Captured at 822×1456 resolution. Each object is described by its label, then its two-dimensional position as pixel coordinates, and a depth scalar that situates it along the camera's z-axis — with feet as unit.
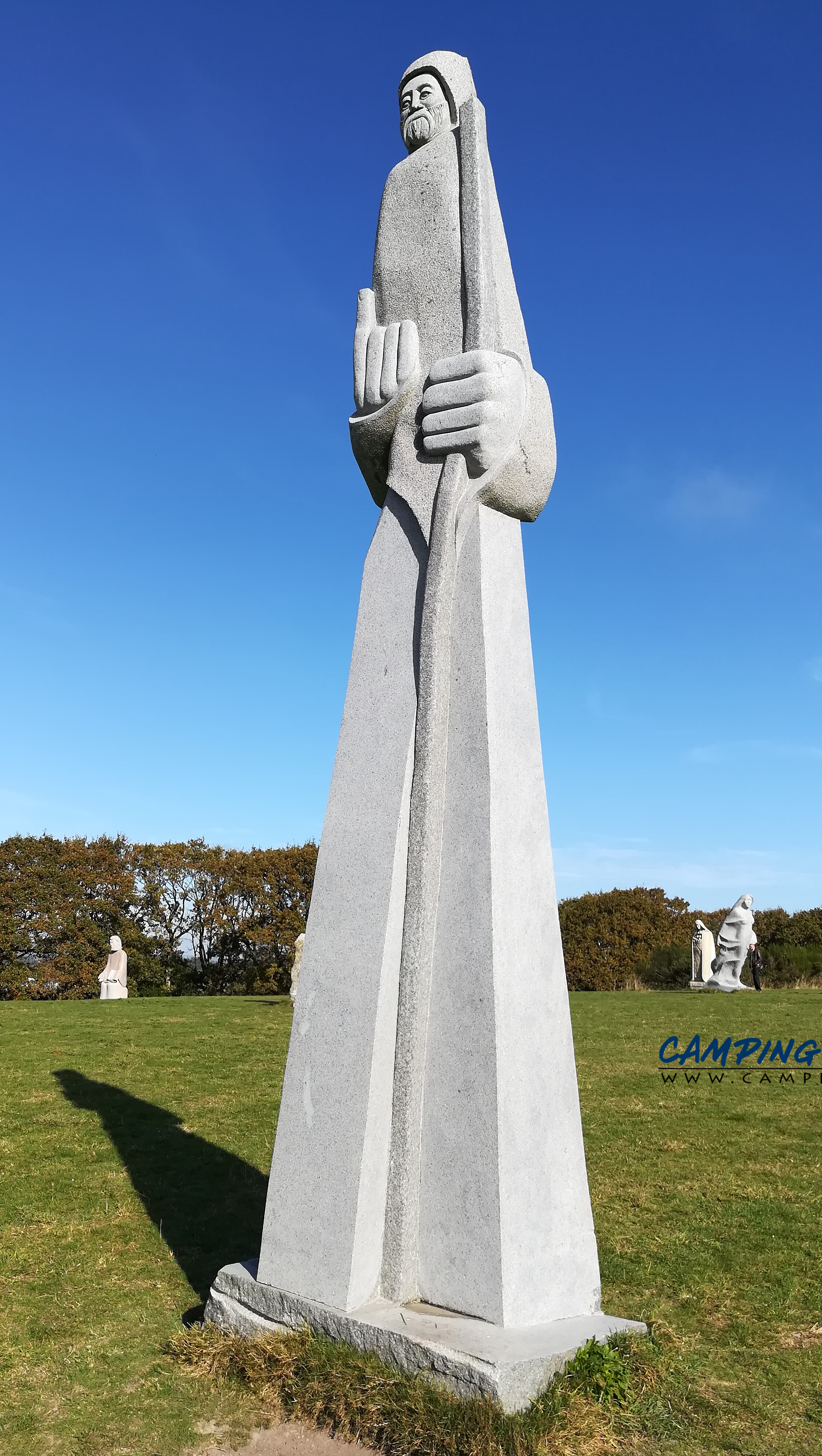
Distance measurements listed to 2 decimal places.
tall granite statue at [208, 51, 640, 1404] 11.07
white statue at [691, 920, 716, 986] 68.95
